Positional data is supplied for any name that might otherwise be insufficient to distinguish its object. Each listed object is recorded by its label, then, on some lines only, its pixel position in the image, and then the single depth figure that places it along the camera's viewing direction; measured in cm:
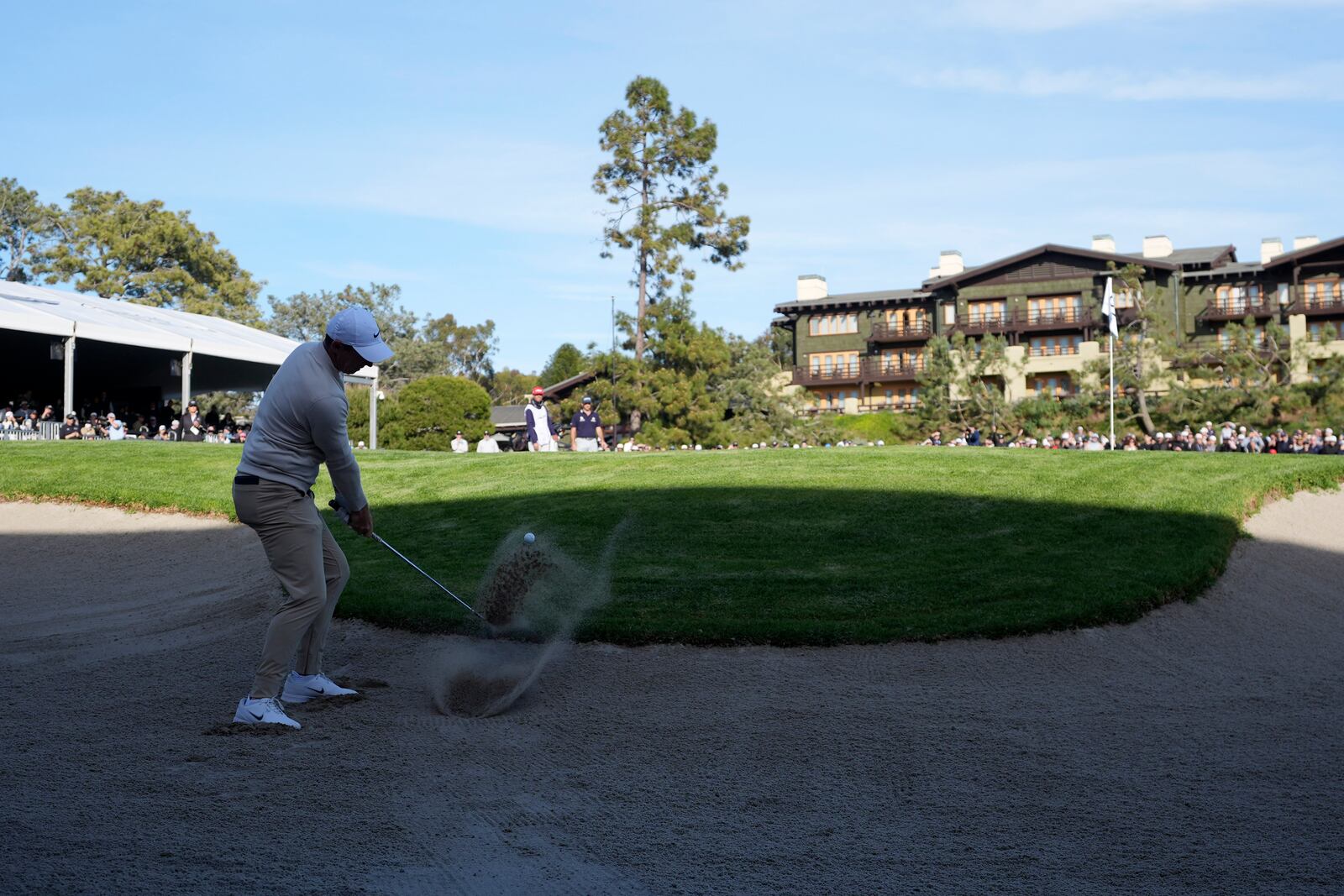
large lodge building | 6288
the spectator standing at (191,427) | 2934
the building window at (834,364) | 7450
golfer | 620
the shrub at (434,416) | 5062
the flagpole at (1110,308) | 4369
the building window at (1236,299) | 6412
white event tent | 2970
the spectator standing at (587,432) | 2295
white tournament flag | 4366
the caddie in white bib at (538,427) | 2238
